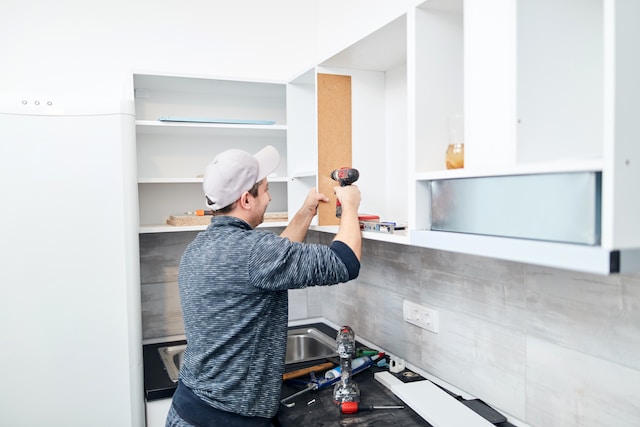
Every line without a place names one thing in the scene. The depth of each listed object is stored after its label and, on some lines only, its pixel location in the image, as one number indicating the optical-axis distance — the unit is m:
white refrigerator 1.80
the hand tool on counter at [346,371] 1.71
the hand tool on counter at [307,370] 1.94
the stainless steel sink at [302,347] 2.35
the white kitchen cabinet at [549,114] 0.83
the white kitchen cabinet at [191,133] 2.36
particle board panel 1.95
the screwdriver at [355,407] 1.63
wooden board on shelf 2.25
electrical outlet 1.81
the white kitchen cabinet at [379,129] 1.93
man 1.44
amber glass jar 1.25
